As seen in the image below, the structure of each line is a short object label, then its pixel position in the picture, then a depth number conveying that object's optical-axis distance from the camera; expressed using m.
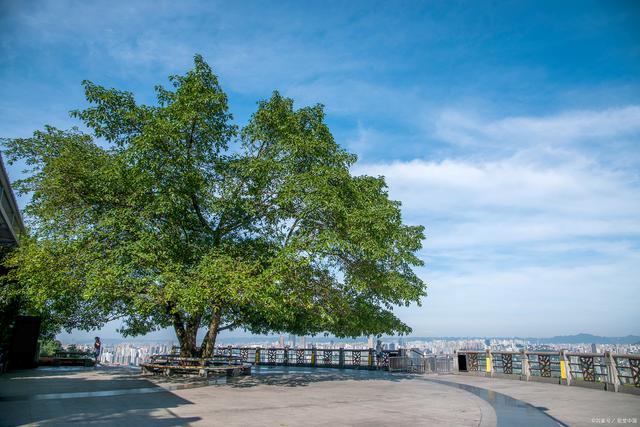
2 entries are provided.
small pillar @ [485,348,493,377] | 23.23
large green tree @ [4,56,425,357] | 15.22
